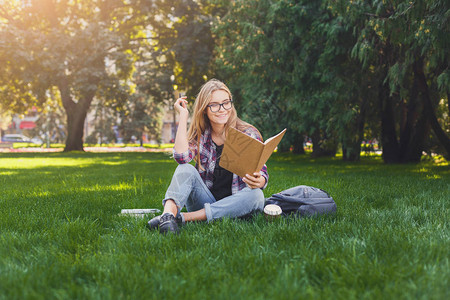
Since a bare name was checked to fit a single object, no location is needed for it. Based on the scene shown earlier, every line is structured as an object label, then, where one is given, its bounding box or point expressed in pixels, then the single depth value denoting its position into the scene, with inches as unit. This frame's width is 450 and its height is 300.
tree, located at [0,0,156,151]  743.1
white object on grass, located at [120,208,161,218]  161.0
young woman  136.1
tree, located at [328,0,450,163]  238.7
